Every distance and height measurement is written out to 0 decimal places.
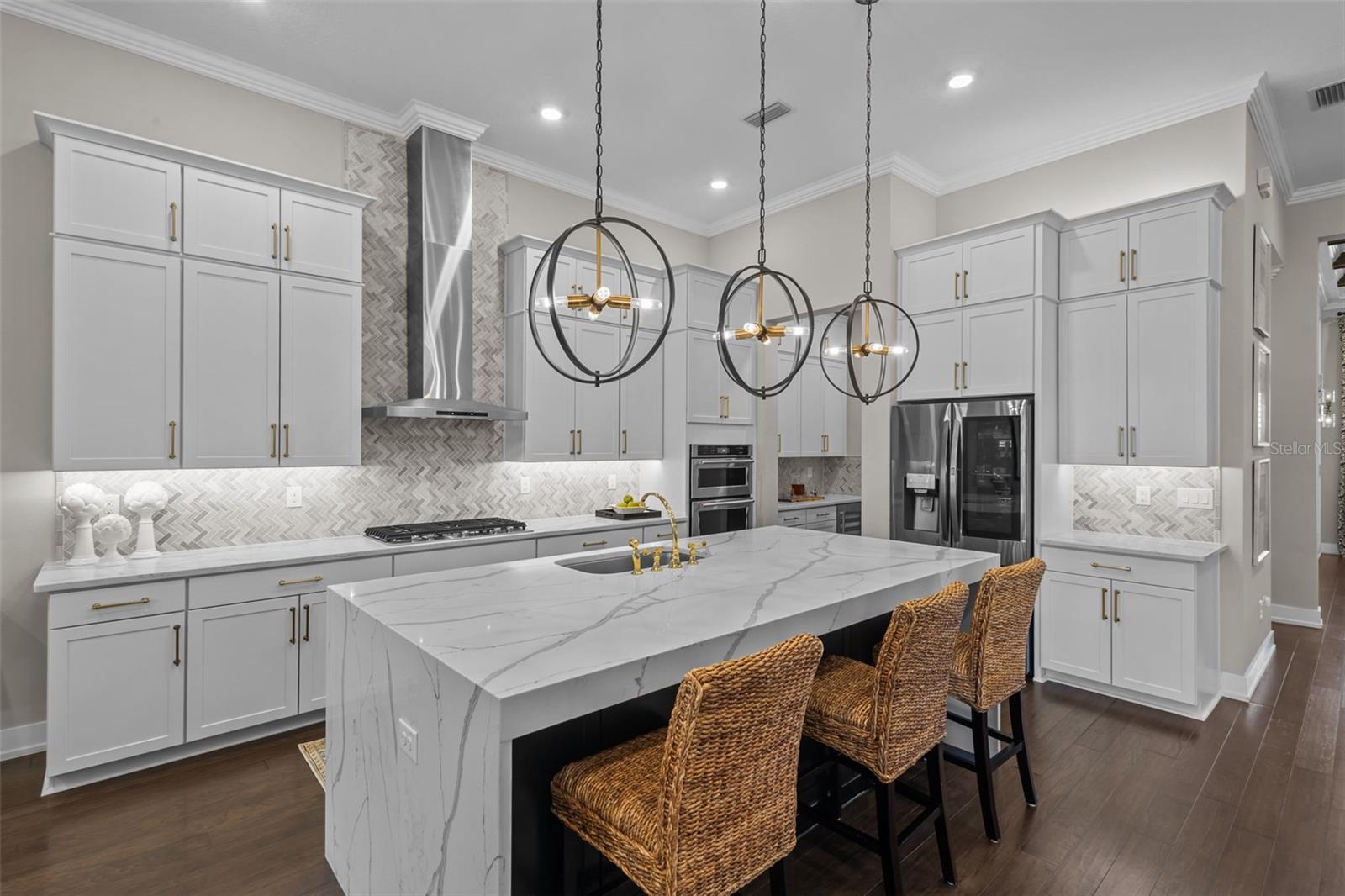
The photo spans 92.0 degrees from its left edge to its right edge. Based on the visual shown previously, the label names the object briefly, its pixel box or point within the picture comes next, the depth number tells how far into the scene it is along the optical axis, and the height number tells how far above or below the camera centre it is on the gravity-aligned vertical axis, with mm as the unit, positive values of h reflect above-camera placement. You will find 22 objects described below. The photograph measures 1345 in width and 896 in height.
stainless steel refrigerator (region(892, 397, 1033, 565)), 4121 -164
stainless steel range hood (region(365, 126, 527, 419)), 4133 +1129
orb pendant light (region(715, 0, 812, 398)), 2427 +474
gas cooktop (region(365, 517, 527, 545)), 3742 -495
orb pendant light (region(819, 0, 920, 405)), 2818 +479
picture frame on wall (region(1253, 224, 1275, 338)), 4023 +1109
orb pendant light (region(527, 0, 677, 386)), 1822 +467
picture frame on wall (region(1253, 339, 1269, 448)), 4047 +364
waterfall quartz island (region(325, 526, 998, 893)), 1412 -560
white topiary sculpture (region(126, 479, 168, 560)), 3152 -278
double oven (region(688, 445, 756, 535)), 5219 -321
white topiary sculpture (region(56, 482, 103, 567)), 2980 -283
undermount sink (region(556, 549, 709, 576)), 2805 -506
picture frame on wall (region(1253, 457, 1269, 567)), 4117 -397
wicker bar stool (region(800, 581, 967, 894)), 1915 -824
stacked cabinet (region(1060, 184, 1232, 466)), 3693 +708
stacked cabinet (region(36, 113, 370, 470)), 2934 +693
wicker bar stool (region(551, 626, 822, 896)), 1344 -787
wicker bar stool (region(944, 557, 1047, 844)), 2344 -773
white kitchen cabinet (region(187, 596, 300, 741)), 3033 -1049
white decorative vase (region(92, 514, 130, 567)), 3033 -402
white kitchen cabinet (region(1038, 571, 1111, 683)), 3840 -1064
